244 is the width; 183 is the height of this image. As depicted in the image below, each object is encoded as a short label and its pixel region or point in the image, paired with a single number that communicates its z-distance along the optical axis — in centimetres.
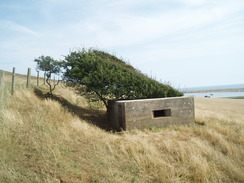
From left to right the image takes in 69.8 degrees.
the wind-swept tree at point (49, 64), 1085
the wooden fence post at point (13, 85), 882
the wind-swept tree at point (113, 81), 855
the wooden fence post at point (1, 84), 670
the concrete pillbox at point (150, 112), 724
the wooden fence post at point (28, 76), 1084
